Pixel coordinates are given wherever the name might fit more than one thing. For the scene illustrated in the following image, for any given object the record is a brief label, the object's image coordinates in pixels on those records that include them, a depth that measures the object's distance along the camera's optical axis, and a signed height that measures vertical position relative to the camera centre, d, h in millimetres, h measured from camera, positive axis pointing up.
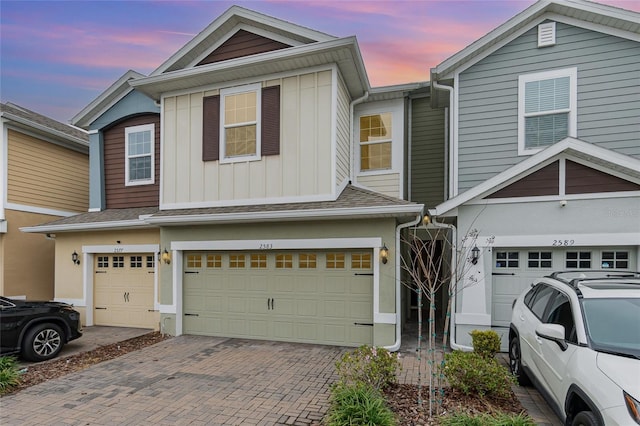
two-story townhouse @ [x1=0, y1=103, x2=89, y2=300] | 10555 +523
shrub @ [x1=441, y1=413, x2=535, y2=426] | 3613 -2234
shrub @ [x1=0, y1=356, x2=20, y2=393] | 5373 -2678
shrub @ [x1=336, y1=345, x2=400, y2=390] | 4676 -2151
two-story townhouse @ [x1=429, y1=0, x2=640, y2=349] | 6262 +1205
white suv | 2793 -1288
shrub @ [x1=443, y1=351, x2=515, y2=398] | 4504 -2161
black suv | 6535 -2394
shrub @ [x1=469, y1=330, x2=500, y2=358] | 5893 -2232
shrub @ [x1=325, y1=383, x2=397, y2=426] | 3801 -2249
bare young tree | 4367 -1148
